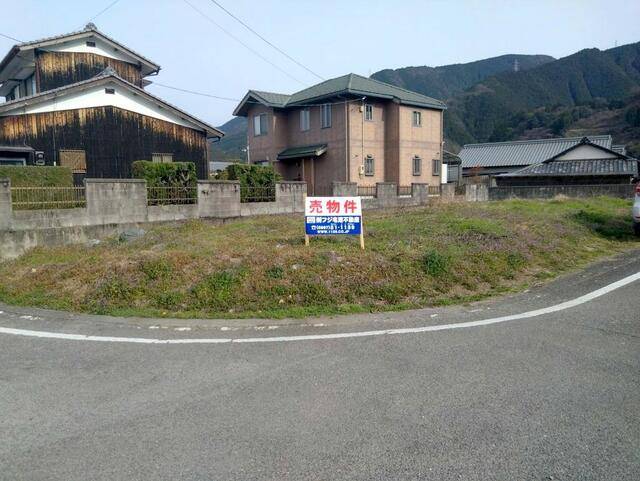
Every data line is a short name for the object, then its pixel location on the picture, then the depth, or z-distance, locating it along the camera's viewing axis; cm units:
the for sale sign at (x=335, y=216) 838
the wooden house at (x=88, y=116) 1859
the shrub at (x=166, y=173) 1421
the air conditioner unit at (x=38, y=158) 1847
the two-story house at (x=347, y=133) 2827
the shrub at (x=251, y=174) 1680
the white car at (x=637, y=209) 1125
